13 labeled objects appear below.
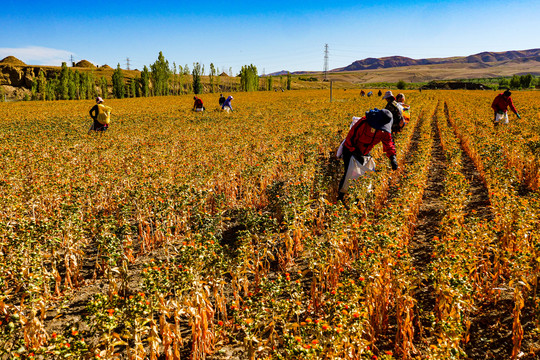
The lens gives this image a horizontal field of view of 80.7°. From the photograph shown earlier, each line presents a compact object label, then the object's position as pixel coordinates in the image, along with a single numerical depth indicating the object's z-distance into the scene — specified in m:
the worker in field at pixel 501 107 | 15.03
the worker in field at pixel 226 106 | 28.30
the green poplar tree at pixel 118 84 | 85.38
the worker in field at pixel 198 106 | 27.59
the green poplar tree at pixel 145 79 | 87.62
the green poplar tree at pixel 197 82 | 94.81
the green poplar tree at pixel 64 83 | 82.88
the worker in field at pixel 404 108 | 11.49
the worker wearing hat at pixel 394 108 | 9.23
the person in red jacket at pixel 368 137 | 6.79
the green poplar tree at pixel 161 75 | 88.31
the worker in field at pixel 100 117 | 15.44
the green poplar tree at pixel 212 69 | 118.86
